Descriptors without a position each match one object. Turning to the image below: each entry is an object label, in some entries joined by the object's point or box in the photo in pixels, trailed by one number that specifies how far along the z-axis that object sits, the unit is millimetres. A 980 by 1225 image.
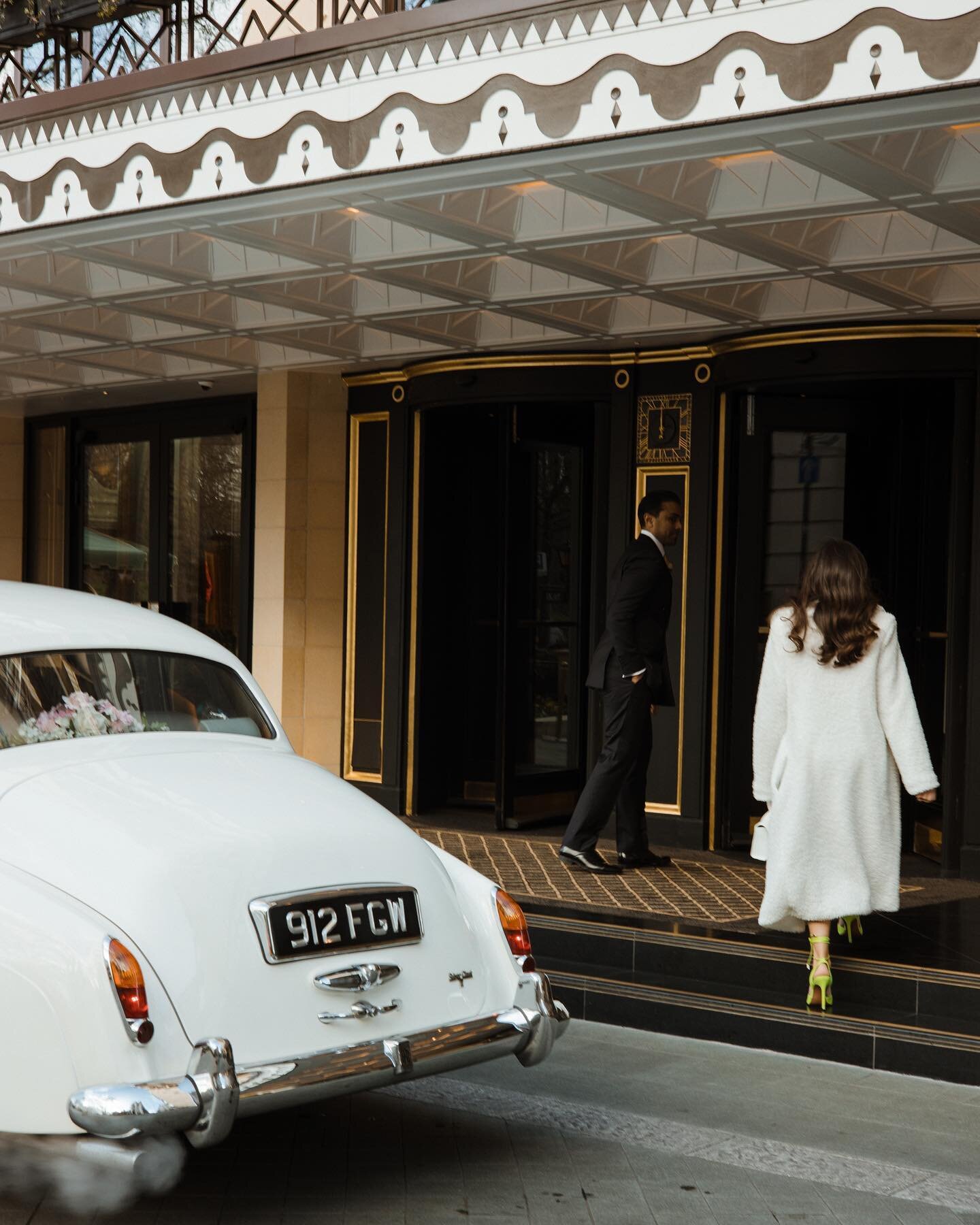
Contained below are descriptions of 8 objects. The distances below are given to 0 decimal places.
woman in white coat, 5844
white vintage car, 3664
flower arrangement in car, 4594
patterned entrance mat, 7348
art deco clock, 9617
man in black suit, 8180
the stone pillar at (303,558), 11445
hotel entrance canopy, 5180
